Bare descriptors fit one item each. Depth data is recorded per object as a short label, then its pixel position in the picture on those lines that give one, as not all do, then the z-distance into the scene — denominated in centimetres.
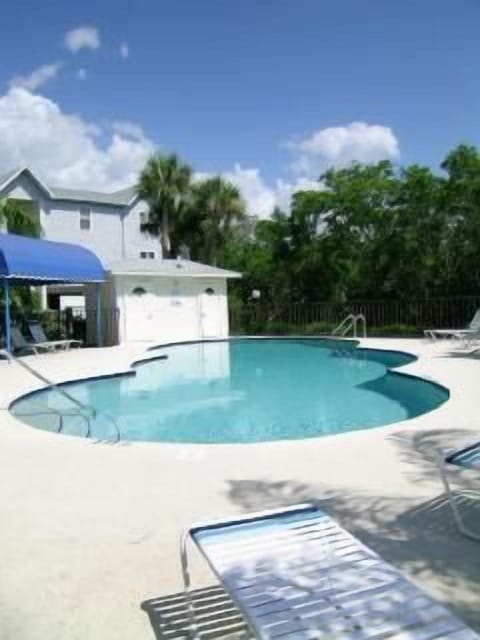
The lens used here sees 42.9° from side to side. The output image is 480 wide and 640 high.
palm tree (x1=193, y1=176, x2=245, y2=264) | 3412
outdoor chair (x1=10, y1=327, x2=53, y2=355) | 1914
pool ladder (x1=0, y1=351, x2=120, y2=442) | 1006
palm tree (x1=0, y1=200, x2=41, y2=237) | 2069
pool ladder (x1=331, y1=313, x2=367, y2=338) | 2394
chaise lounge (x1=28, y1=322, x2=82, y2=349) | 2057
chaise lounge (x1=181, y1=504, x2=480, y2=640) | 234
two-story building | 2436
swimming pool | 989
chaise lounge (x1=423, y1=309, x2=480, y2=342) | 1821
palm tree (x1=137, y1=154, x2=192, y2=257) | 3338
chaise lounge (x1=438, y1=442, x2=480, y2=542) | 418
